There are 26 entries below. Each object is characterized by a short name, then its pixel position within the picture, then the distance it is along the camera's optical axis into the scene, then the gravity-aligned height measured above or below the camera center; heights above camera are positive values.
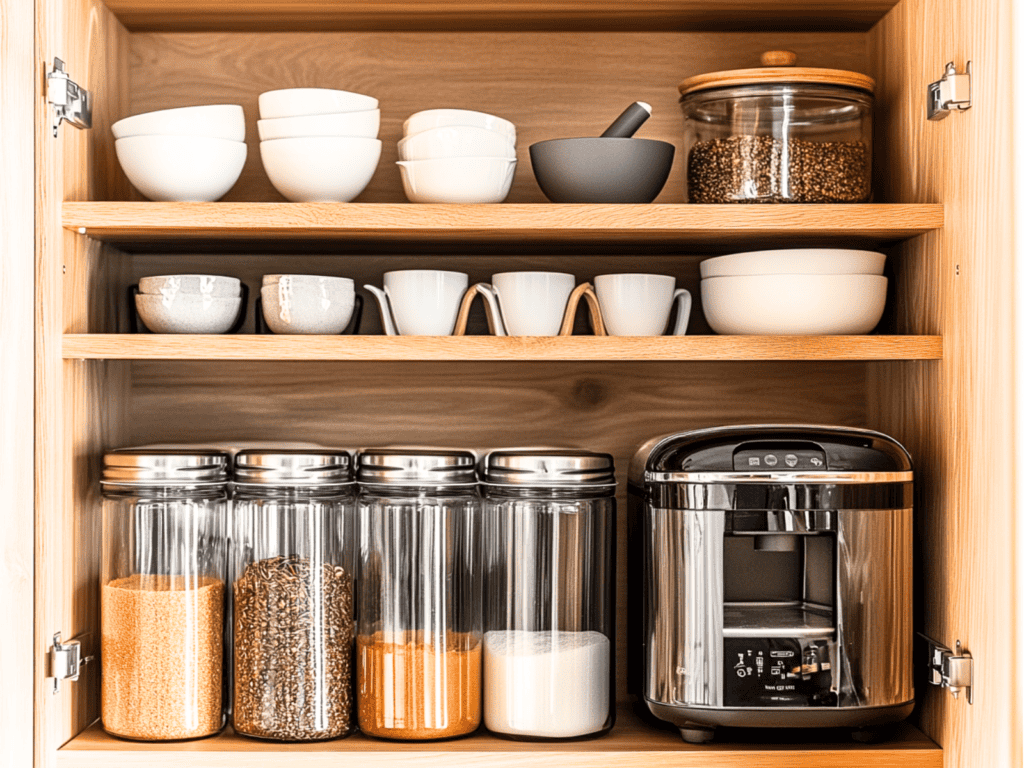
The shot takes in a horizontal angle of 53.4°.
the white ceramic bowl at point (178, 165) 1.22 +0.26
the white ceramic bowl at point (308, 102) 1.22 +0.34
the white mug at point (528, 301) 1.24 +0.10
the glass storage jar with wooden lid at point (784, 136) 1.23 +0.30
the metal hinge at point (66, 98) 1.17 +0.33
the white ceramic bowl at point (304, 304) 1.21 +0.09
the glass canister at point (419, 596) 1.19 -0.26
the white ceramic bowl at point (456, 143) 1.22 +0.29
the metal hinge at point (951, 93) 1.12 +0.32
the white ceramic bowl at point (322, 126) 1.22 +0.31
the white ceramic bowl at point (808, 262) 1.22 +0.14
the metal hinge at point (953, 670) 1.12 -0.32
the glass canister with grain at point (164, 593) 1.18 -0.25
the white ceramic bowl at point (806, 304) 1.22 +0.09
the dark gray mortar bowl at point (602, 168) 1.23 +0.26
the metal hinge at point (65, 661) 1.15 -0.32
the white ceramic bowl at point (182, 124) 1.22 +0.31
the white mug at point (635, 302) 1.24 +0.10
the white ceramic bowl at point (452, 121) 1.23 +0.32
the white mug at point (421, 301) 1.24 +0.10
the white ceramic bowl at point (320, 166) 1.22 +0.26
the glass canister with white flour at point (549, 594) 1.20 -0.26
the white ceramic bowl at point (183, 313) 1.21 +0.08
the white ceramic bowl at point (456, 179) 1.21 +0.24
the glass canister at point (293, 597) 1.19 -0.25
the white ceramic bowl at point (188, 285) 1.21 +0.12
